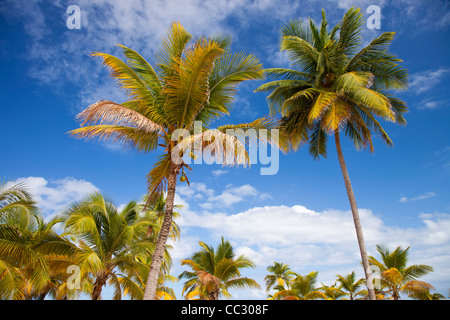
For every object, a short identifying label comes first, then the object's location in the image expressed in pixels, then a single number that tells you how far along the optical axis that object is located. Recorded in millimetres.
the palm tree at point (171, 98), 9078
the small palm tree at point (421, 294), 17647
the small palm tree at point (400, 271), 17406
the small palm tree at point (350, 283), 25967
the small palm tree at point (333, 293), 23891
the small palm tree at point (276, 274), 38844
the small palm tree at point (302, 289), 22781
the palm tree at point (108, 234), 12327
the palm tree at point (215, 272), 19605
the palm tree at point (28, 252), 9547
